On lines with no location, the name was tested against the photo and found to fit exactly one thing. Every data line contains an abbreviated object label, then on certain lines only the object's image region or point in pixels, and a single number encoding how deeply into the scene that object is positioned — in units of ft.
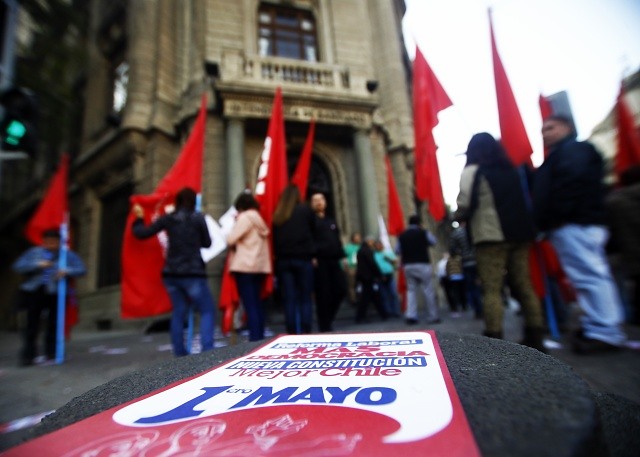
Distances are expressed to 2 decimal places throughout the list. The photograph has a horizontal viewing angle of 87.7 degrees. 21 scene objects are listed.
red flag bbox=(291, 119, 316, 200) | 17.21
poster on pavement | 1.79
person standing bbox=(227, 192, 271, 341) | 11.37
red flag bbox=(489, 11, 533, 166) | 11.37
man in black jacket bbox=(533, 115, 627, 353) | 8.05
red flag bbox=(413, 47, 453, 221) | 14.52
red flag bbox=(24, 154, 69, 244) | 14.57
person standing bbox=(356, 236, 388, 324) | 20.85
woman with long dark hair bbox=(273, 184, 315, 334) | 12.48
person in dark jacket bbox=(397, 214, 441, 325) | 17.11
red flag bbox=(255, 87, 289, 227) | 14.61
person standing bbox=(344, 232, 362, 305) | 24.35
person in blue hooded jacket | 12.54
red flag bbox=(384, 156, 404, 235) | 23.81
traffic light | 13.01
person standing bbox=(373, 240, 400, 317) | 22.48
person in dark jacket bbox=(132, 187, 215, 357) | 10.60
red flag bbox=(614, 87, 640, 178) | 14.13
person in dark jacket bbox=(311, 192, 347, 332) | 14.57
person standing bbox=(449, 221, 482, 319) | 19.56
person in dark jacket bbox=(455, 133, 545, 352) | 8.92
